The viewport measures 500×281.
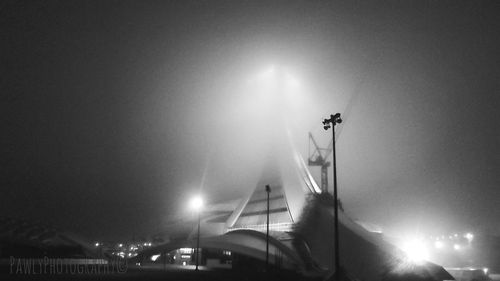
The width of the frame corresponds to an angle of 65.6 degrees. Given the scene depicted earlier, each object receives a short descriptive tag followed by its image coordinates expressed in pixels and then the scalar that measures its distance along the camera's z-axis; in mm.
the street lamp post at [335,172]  17688
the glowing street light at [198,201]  38362
